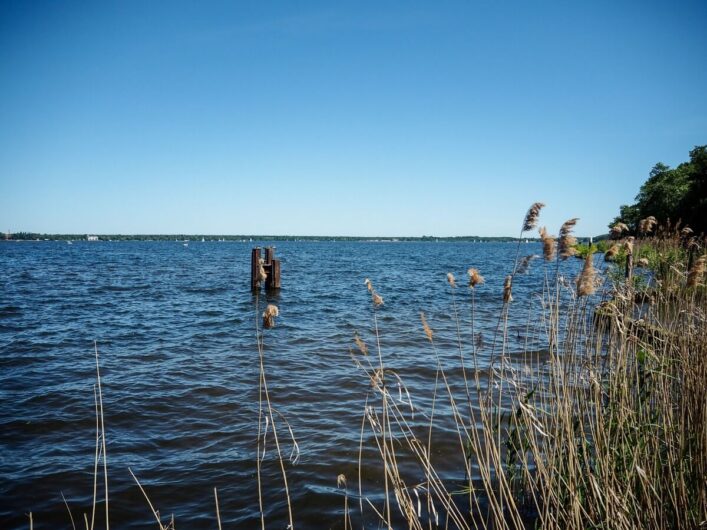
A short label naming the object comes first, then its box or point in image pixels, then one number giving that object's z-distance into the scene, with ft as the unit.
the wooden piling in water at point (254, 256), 59.47
